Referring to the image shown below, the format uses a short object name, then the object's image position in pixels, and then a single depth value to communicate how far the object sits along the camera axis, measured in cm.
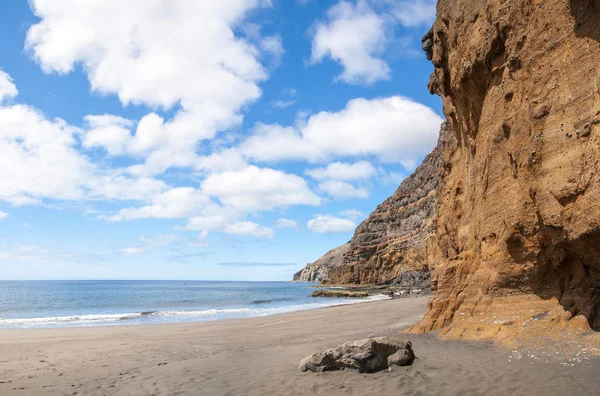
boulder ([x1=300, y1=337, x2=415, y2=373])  754
